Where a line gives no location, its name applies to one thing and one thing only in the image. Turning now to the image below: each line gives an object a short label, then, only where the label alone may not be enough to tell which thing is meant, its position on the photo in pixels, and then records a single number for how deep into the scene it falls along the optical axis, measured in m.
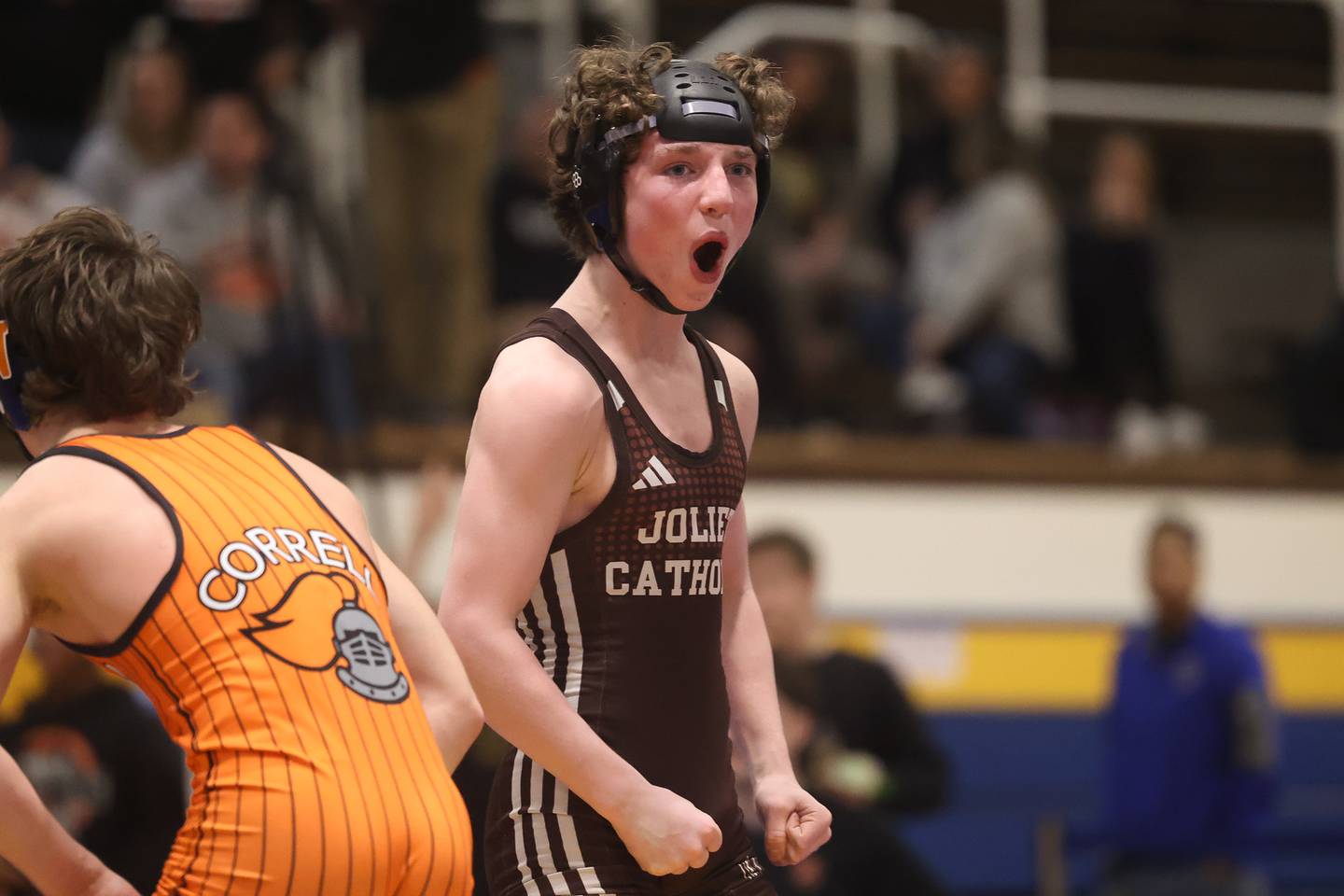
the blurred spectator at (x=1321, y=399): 20.36
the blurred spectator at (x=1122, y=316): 20.20
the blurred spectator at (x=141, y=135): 15.60
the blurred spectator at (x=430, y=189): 16.39
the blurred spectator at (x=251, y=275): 14.46
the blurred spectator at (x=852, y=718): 12.55
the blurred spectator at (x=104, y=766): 11.23
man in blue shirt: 15.96
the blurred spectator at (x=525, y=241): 16.97
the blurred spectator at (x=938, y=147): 19.08
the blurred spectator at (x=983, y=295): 19.22
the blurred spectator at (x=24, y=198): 14.37
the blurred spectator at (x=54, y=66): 16.16
